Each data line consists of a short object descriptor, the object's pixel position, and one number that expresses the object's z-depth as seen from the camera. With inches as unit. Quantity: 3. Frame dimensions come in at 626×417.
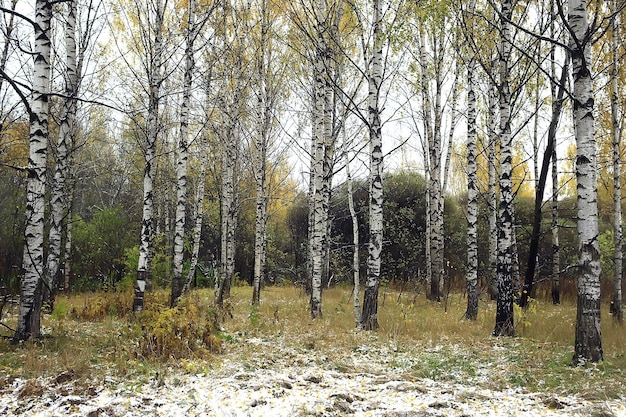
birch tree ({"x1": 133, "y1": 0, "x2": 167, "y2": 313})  325.1
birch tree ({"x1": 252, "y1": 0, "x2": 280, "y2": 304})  425.4
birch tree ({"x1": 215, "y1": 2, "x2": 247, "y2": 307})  417.1
